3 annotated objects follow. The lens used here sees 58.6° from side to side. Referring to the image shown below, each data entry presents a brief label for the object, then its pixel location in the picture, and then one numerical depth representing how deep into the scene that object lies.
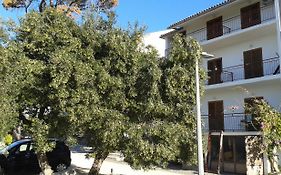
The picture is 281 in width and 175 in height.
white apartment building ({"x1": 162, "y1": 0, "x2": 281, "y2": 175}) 13.72
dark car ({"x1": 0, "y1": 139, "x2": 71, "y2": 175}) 12.01
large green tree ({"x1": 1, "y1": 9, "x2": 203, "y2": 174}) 7.66
